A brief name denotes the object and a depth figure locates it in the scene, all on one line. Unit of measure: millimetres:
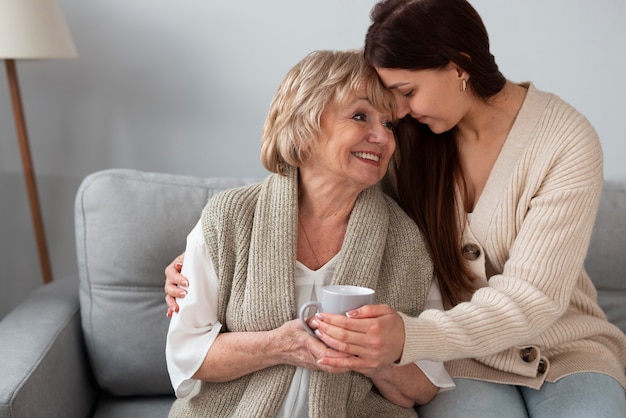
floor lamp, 2117
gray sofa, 2020
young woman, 1554
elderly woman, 1598
